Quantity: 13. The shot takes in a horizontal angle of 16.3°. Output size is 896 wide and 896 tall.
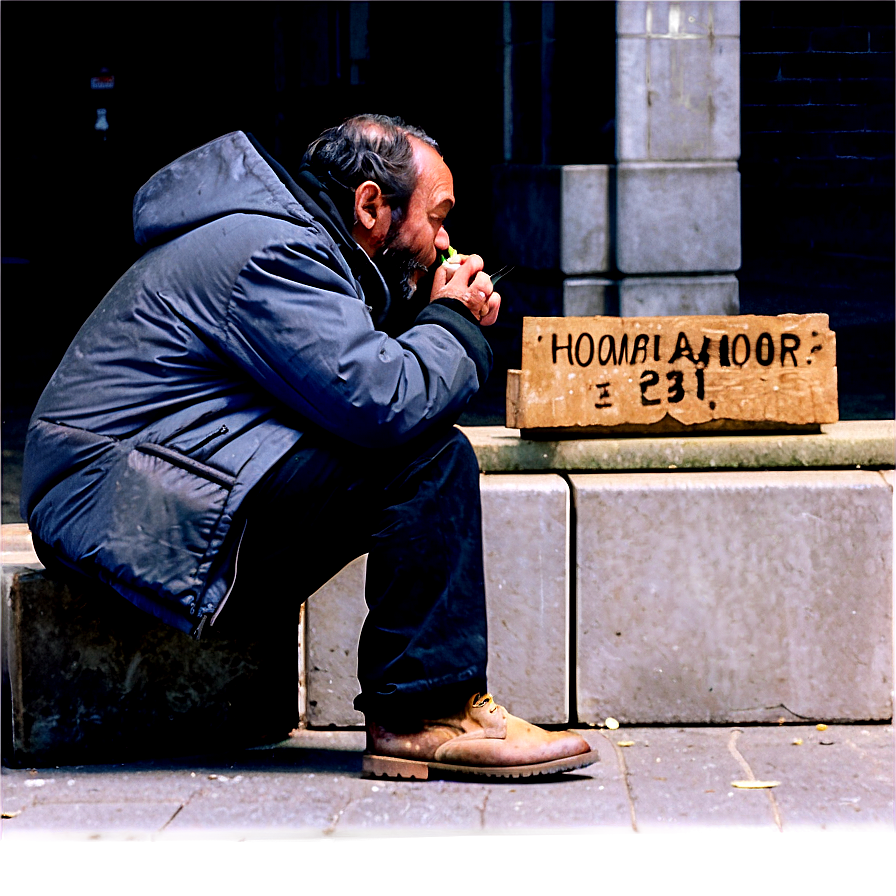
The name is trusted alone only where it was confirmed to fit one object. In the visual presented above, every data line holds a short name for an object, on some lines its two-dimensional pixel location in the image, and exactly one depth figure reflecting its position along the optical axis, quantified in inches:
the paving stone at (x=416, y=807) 213.0
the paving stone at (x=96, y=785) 227.8
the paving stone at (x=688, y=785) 214.4
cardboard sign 258.1
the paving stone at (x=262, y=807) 213.3
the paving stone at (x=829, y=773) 216.2
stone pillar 572.1
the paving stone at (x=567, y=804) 212.8
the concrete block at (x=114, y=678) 240.5
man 217.9
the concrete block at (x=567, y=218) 594.5
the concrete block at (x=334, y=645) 259.6
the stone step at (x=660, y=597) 257.8
